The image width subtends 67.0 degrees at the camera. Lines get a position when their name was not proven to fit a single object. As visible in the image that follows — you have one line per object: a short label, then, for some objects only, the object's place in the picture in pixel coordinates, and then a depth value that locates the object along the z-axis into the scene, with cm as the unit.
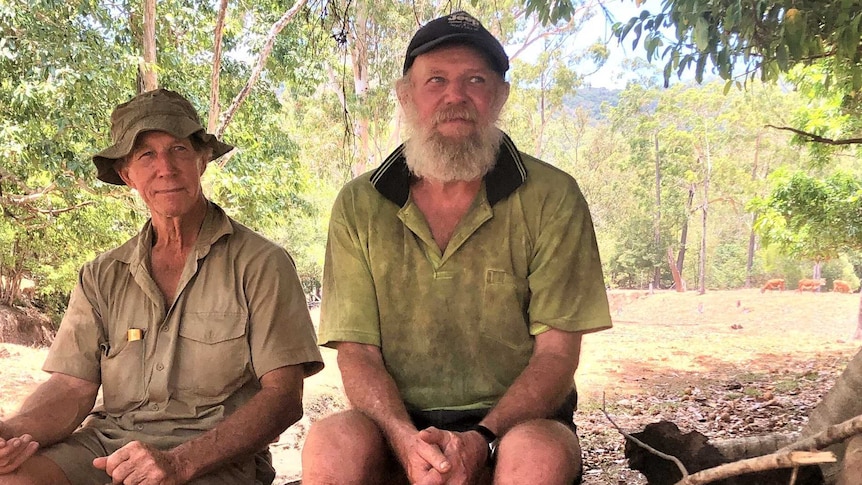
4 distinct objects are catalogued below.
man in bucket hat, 195
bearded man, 179
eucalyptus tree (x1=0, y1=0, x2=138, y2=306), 529
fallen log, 201
